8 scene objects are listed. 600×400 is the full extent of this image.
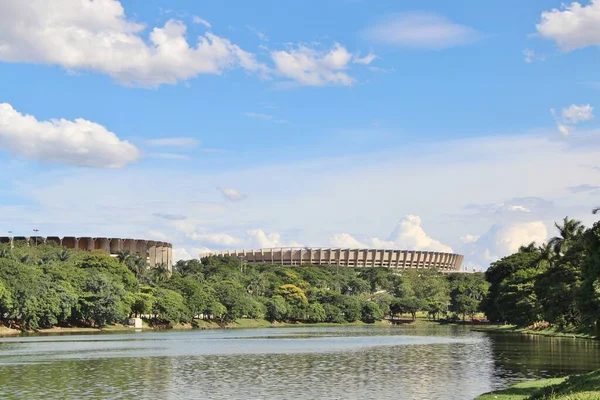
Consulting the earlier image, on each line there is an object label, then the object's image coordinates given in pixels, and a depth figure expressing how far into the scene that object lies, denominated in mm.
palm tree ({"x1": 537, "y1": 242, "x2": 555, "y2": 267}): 146762
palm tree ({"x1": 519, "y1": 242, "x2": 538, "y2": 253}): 191750
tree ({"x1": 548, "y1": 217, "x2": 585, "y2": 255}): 134000
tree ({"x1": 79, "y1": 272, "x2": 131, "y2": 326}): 165500
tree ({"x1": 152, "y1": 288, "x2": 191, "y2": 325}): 187000
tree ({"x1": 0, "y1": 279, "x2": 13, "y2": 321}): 139000
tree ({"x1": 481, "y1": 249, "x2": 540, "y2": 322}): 168350
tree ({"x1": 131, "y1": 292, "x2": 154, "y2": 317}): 181125
